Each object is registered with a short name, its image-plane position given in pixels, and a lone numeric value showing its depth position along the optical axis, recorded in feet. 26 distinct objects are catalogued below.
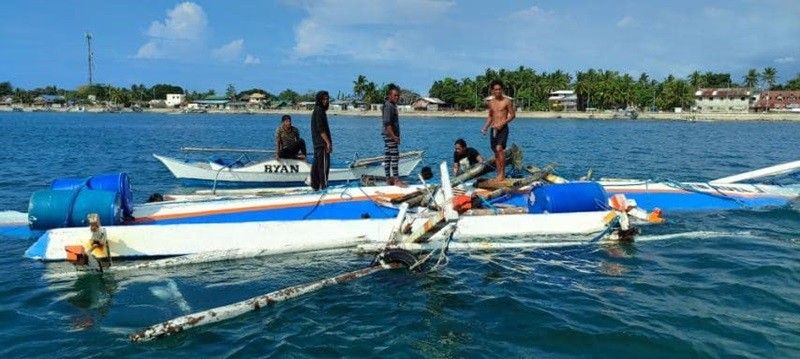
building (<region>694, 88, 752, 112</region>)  400.47
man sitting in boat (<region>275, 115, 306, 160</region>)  58.03
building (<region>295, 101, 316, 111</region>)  583.58
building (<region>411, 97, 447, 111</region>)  494.18
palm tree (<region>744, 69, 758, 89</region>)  460.96
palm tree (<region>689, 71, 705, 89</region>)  466.29
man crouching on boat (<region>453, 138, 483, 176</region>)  48.35
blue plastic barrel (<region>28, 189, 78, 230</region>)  30.76
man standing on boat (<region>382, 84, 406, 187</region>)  43.83
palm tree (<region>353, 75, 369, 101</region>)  512.22
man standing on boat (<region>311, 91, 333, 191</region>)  40.73
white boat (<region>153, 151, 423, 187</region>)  59.57
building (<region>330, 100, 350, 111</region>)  556.10
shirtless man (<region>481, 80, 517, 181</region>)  42.24
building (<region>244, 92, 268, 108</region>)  625.41
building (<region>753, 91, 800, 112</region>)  399.44
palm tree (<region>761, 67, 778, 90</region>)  453.58
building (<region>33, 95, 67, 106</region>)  628.69
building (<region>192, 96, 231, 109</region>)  613.93
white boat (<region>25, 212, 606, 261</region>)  29.81
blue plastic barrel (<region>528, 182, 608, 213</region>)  37.14
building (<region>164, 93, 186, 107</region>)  634.43
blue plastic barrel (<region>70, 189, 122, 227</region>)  31.12
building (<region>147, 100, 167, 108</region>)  621.31
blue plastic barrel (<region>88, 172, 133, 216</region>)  33.91
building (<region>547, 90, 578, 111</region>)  455.63
